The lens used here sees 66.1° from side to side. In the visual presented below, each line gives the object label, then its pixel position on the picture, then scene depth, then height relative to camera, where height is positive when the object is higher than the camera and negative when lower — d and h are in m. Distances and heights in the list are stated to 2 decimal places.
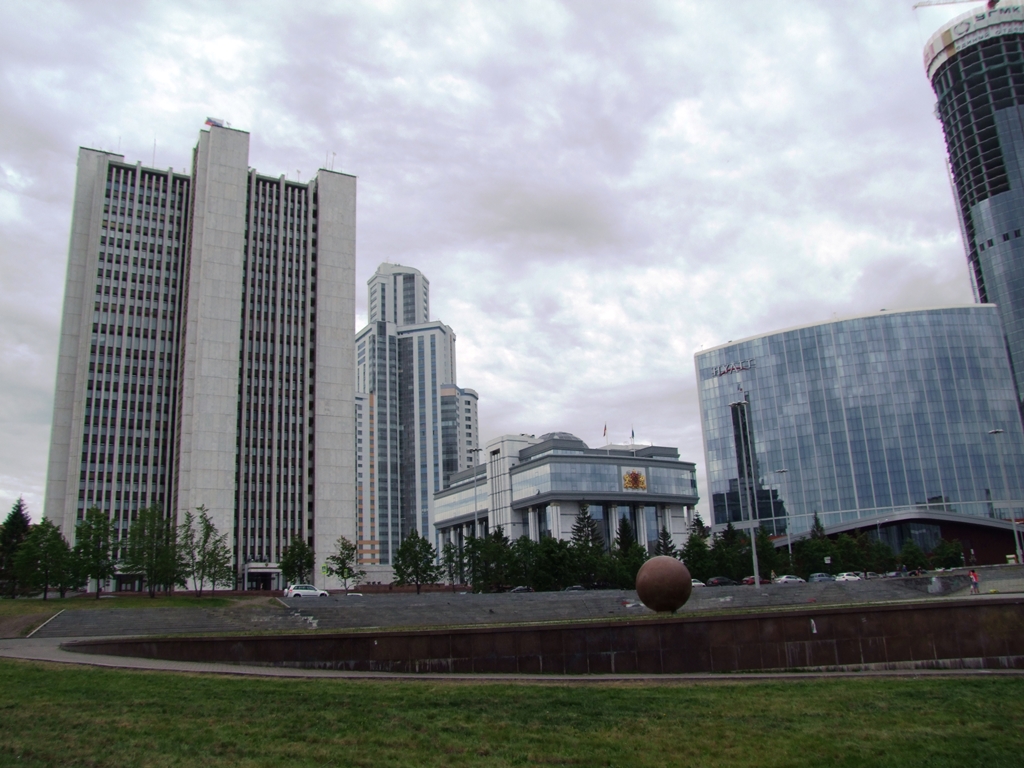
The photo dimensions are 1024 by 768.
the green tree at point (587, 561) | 80.44 +0.43
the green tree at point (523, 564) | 80.12 +0.47
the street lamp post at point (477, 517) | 142.09 +9.55
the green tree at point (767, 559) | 93.12 -0.38
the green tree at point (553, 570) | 79.38 -0.26
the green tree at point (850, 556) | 96.06 -0.50
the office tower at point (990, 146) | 178.38 +92.39
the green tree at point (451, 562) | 92.50 +1.19
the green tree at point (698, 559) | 85.25 +0.12
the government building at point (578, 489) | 123.12 +12.23
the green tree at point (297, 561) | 89.00 +2.21
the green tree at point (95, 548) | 65.50 +3.57
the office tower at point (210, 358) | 102.31 +30.31
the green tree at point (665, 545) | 105.21 +2.23
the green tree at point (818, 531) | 108.33 +3.12
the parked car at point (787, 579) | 78.32 -2.41
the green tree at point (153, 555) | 67.75 +2.85
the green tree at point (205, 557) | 71.88 +2.55
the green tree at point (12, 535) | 85.25 +6.84
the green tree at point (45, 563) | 63.84 +2.46
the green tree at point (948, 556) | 104.88 -1.20
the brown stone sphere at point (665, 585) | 27.53 -0.79
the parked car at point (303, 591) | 68.97 -0.94
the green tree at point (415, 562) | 82.50 +1.31
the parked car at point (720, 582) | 77.00 -2.25
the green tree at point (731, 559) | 87.12 -0.14
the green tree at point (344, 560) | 88.38 +2.02
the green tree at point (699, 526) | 110.85 +4.78
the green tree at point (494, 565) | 80.75 +0.53
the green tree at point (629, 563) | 82.44 +0.10
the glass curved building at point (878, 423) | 135.62 +22.43
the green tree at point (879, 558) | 97.75 -0.91
